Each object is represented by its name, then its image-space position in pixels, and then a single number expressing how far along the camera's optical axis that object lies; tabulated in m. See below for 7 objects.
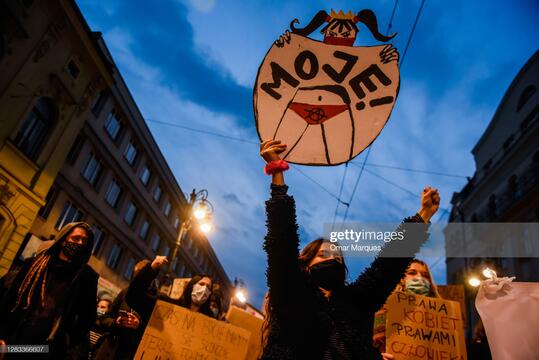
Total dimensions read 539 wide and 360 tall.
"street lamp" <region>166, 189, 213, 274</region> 11.56
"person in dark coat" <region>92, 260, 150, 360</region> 3.17
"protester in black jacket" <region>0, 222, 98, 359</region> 2.73
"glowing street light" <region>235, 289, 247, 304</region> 14.56
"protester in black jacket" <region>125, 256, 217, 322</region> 3.31
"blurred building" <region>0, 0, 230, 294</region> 11.60
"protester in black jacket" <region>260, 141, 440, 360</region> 1.49
